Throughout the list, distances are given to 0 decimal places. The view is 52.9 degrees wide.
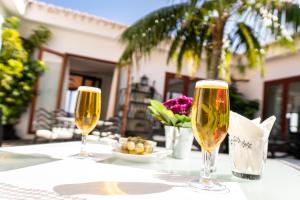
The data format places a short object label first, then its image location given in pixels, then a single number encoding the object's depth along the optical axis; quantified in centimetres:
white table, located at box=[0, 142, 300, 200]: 63
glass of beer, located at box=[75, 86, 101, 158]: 98
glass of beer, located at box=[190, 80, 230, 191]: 68
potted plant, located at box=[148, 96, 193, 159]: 116
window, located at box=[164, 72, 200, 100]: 926
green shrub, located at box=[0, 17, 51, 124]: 624
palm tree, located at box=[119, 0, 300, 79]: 494
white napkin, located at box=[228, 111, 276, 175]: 86
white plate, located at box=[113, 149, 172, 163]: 98
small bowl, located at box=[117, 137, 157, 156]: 105
